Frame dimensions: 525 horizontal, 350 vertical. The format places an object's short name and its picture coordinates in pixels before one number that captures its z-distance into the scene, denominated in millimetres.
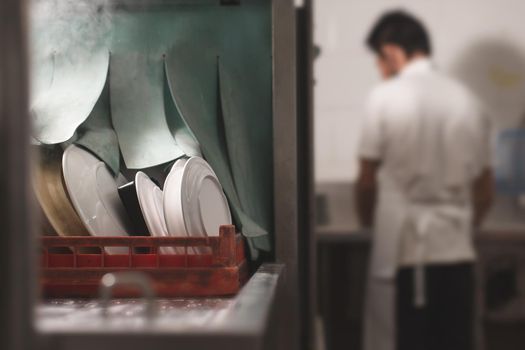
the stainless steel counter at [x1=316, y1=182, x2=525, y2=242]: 3057
